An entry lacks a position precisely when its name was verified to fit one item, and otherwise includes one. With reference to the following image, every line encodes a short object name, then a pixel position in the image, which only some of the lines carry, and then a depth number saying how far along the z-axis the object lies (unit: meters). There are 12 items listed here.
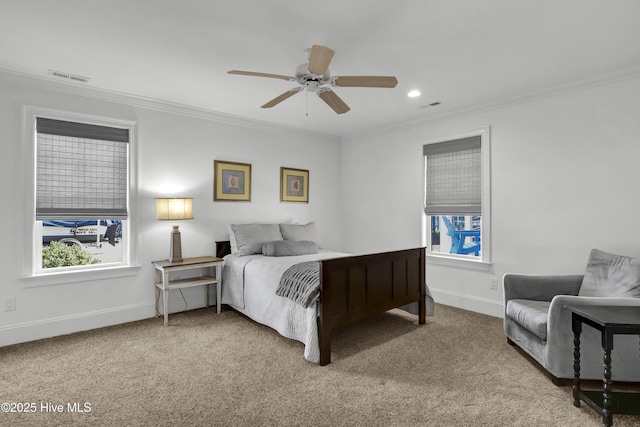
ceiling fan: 2.17
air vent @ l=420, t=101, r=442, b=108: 4.02
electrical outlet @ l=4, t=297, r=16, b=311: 3.17
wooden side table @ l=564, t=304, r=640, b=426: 1.90
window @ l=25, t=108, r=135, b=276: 3.34
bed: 2.84
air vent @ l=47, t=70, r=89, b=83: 3.14
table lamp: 3.82
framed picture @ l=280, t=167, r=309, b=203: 5.18
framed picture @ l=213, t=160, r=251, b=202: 4.49
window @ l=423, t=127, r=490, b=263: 4.11
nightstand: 3.69
